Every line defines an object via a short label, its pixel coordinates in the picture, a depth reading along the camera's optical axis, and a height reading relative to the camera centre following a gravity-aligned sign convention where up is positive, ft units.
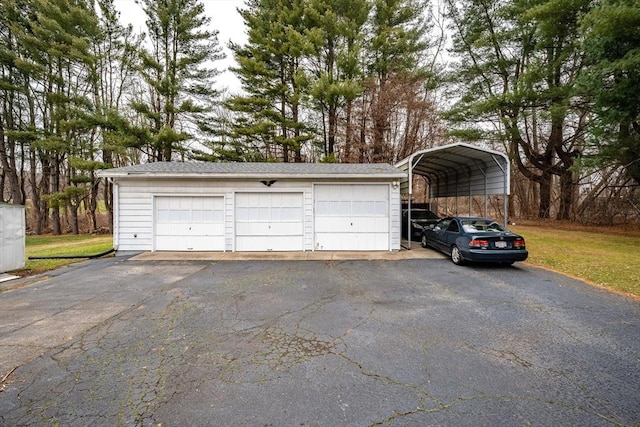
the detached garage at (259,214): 31.30 -0.37
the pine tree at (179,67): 54.85 +29.35
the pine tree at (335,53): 51.19 +32.04
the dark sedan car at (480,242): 22.41 -2.68
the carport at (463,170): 32.04 +5.86
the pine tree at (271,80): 55.21 +27.27
